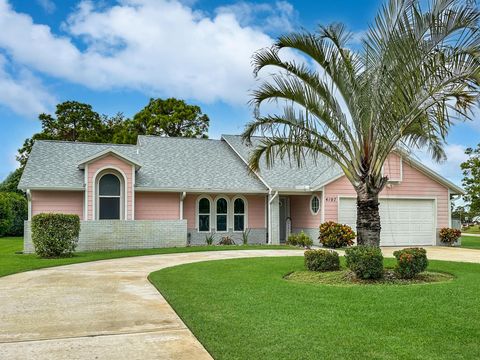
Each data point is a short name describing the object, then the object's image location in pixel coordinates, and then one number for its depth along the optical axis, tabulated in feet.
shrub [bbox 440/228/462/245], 72.28
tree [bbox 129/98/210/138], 129.59
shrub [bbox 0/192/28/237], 93.59
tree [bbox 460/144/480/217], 102.12
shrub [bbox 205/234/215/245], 70.79
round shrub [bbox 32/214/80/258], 51.21
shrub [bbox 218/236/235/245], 71.31
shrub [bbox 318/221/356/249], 65.57
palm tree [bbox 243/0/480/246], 28.32
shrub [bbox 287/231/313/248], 67.46
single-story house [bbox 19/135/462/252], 64.44
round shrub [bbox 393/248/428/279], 33.14
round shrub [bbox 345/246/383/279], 32.45
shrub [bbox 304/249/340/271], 37.50
